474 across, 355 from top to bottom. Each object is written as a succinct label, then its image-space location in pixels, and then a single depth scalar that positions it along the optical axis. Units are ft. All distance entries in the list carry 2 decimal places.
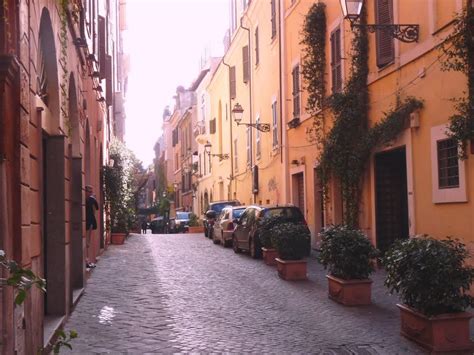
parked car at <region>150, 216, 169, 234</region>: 182.80
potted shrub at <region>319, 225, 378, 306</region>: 33.88
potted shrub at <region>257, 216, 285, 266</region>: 52.47
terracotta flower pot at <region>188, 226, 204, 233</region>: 124.57
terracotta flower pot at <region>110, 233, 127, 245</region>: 84.40
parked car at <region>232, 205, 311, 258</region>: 58.58
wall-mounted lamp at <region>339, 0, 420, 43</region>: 40.06
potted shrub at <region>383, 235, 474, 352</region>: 23.41
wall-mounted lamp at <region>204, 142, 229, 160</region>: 123.70
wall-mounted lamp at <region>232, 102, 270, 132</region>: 82.84
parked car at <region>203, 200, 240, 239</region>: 98.12
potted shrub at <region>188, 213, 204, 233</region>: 124.69
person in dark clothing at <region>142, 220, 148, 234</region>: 188.03
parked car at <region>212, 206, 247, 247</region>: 77.35
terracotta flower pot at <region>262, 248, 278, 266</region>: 54.19
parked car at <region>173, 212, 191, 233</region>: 141.67
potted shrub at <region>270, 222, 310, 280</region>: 44.62
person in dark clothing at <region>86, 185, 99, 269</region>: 50.00
